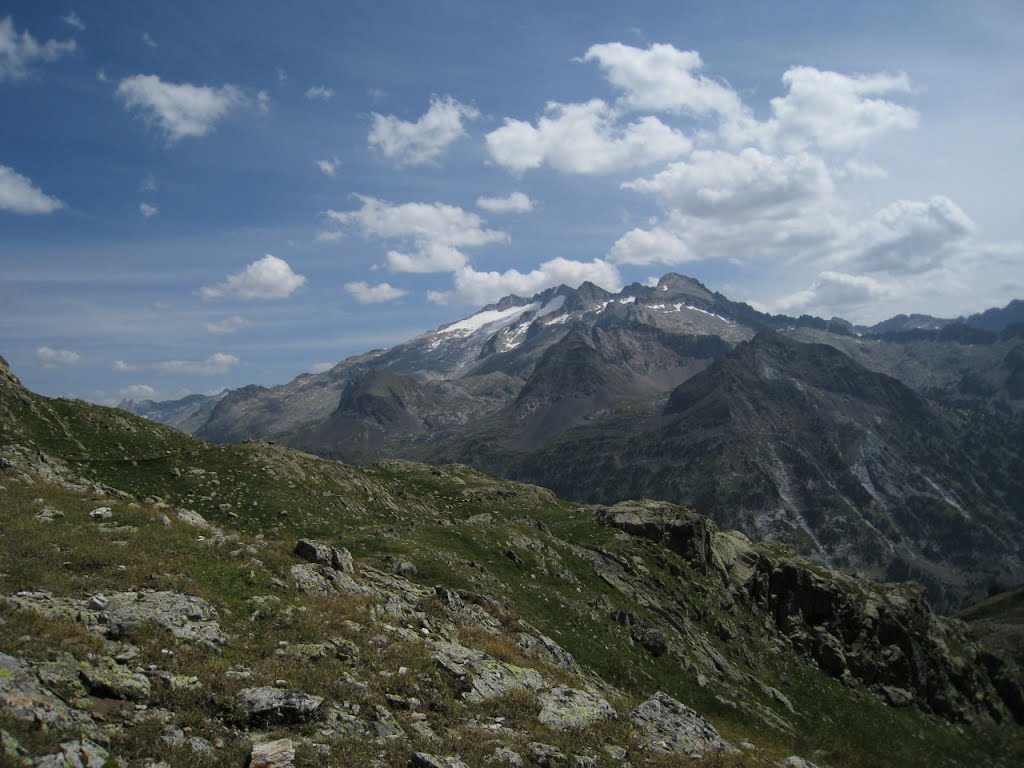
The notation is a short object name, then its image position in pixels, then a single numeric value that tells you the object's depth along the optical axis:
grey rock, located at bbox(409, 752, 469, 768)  14.70
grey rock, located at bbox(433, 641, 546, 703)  20.61
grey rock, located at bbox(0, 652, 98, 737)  12.20
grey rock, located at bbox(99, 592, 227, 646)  17.25
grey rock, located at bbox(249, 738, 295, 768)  13.23
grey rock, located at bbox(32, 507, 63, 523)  24.30
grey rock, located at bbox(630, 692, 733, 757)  21.08
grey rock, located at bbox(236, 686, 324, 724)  15.03
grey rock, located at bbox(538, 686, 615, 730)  19.77
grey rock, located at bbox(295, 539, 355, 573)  28.33
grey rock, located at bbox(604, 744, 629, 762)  18.28
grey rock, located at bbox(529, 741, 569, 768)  16.48
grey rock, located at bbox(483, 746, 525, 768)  15.91
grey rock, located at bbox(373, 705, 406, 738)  16.08
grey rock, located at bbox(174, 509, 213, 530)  29.10
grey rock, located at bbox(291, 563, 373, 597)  24.78
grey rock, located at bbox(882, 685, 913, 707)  62.51
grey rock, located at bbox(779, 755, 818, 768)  23.30
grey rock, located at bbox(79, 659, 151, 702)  14.27
